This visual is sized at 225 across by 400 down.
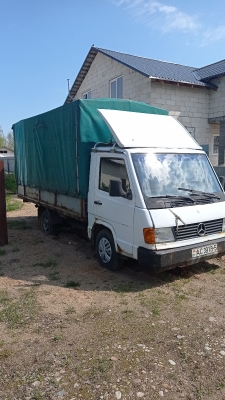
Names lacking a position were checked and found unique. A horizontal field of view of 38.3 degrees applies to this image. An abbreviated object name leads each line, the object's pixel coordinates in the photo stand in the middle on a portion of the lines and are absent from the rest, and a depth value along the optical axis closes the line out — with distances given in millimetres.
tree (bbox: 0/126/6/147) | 77538
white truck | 4621
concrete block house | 14013
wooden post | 7145
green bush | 19978
